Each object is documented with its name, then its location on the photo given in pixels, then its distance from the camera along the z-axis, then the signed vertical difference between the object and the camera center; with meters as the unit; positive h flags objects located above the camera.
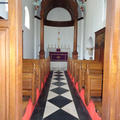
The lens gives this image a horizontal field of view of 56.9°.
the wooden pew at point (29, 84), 2.09 -0.53
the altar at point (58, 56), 9.70 +0.06
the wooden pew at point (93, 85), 2.04 -0.53
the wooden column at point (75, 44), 8.57 +1.00
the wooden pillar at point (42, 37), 8.08 +1.45
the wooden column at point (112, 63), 1.05 -0.06
